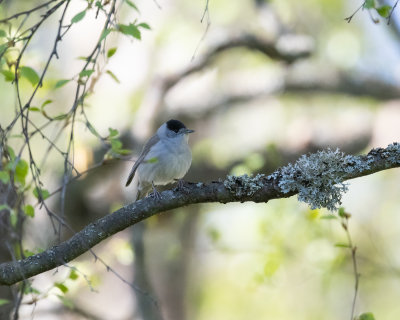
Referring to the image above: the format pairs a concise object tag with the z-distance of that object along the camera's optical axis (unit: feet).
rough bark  20.98
